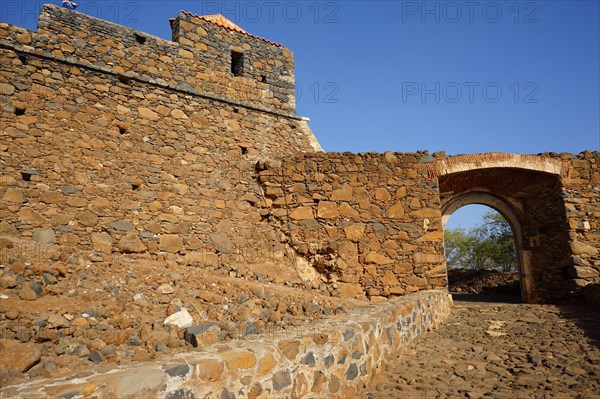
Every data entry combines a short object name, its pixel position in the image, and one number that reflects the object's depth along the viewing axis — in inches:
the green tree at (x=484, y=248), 899.4
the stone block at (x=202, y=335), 126.8
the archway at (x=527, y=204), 334.3
